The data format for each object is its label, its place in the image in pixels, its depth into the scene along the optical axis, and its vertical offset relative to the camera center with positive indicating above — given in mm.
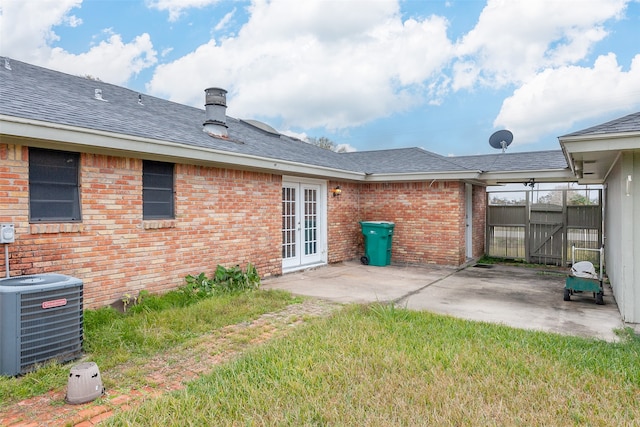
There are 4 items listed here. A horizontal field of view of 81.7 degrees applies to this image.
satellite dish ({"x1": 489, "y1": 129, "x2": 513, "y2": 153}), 13913 +2784
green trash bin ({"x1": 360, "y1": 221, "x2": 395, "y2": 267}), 10383 -849
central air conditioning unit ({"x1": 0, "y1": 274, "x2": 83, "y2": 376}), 3422 -1070
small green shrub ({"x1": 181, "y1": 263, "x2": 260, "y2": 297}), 6434 -1297
